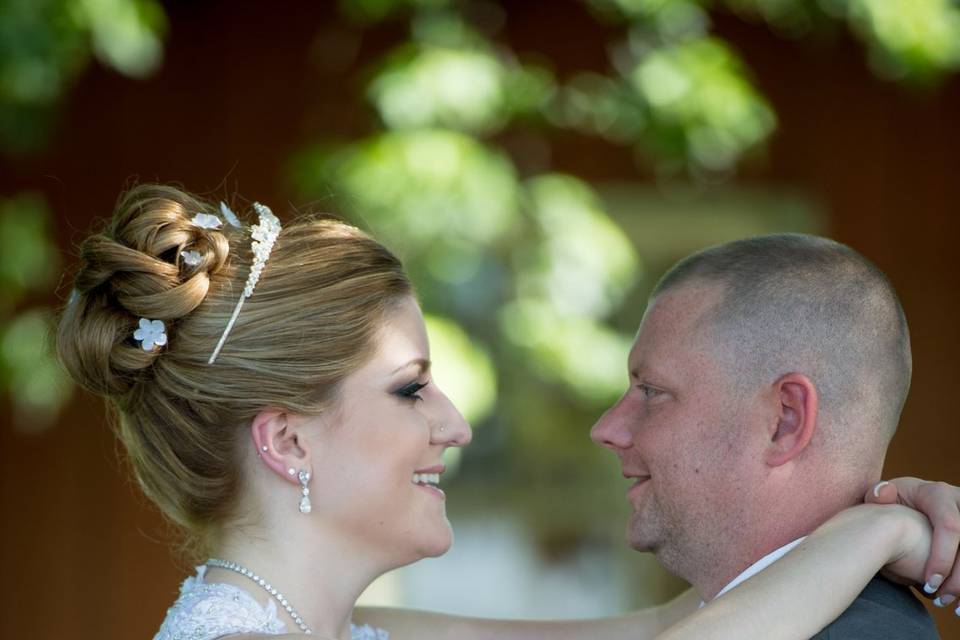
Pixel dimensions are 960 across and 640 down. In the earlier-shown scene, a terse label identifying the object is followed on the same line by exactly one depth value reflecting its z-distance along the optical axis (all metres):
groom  5.62
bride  5.86
